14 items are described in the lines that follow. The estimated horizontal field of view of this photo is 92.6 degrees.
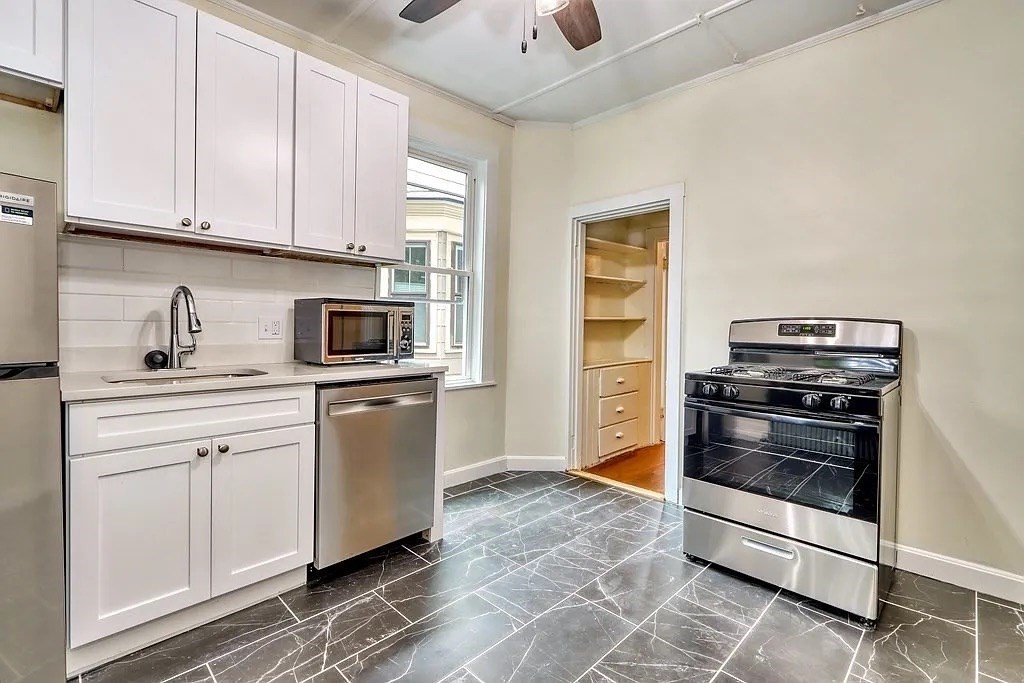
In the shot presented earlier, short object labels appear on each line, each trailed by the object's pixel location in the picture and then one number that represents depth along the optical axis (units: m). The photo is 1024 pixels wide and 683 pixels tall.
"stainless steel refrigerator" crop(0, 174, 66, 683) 1.38
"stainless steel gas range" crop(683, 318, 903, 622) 1.91
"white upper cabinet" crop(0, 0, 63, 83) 1.60
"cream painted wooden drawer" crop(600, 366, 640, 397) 4.04
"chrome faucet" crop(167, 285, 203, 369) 2.12
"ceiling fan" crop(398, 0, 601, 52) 1.82
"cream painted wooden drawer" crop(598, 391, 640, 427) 4.06
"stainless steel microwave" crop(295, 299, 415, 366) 2.37
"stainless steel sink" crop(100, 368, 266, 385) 1.95
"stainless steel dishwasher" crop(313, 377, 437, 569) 2.11
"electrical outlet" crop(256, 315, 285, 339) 2.53
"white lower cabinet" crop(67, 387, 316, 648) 1.56
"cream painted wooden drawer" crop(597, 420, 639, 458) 4.05
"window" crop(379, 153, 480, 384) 3.31
